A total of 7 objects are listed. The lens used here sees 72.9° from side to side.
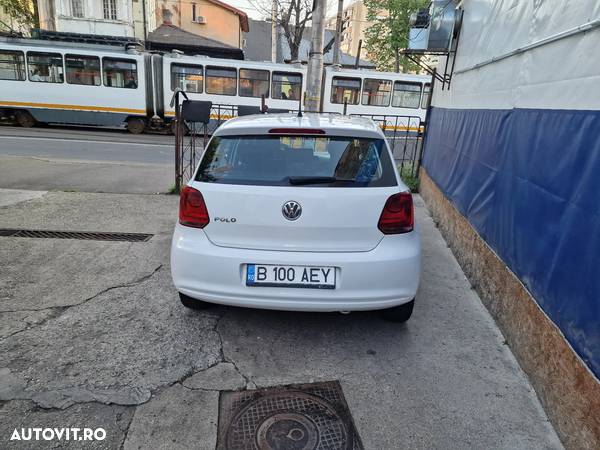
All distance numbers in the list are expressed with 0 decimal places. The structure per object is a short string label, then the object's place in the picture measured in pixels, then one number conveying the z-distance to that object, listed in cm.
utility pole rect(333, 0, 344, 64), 2242
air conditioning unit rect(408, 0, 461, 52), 657
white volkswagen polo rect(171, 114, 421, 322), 274
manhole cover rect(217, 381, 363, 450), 218
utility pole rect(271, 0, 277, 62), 2193
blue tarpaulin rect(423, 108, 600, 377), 222
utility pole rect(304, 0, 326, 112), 968
